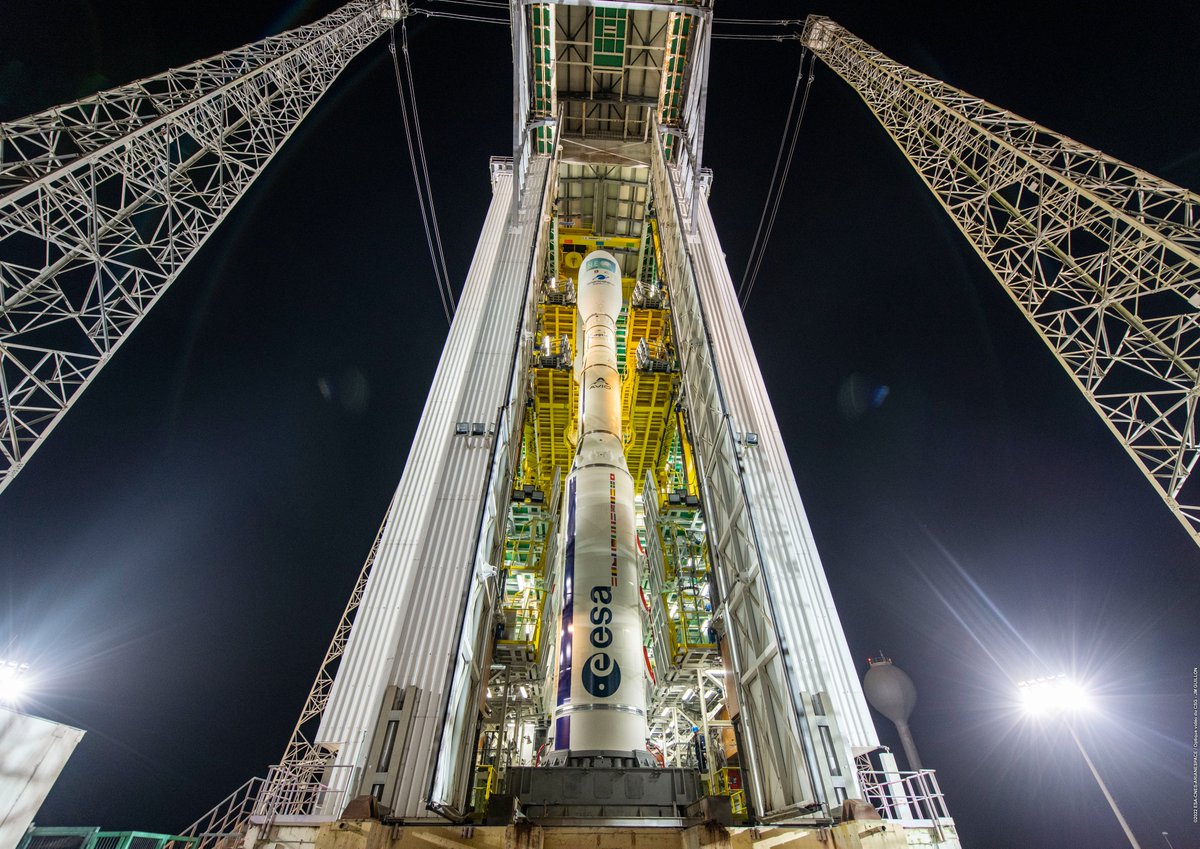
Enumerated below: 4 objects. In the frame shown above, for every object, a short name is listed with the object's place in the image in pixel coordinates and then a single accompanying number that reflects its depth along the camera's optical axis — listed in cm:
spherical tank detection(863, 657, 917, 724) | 3291
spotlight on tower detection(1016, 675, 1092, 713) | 1981
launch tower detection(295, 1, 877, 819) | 774
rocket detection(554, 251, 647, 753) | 964
